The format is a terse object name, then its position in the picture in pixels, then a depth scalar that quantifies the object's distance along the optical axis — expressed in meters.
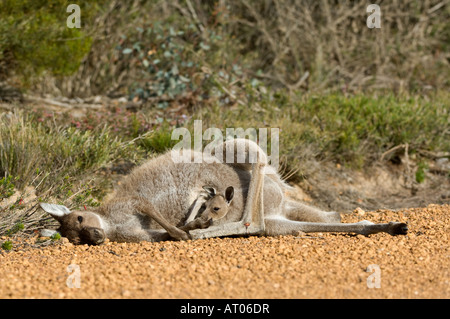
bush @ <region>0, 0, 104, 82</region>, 7.88
